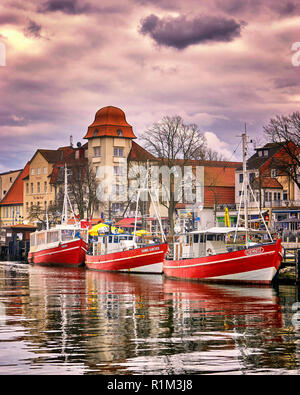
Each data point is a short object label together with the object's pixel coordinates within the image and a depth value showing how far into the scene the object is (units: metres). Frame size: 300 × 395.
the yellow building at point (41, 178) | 142.12
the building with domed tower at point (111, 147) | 121.38
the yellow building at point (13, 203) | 156.62
